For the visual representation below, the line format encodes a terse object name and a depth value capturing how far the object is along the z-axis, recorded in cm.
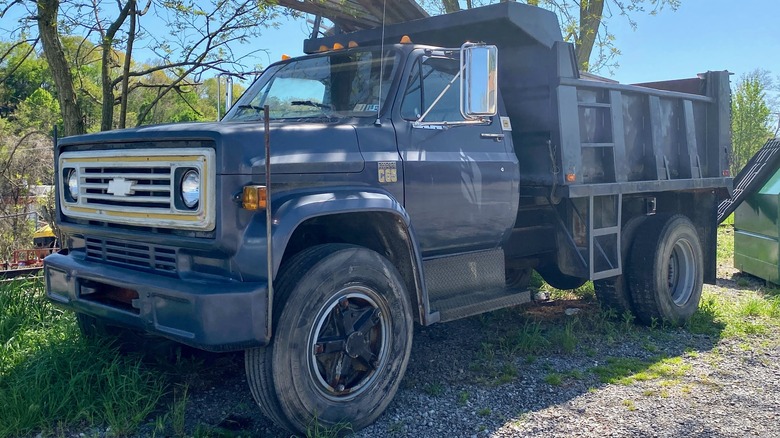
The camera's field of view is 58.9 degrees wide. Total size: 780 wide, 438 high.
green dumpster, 809
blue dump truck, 350
